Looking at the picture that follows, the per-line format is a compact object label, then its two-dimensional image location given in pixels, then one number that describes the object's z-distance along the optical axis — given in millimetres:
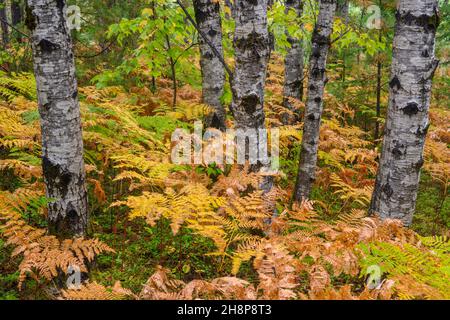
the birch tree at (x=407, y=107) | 3596
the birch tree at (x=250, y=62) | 4160
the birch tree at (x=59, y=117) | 3541
